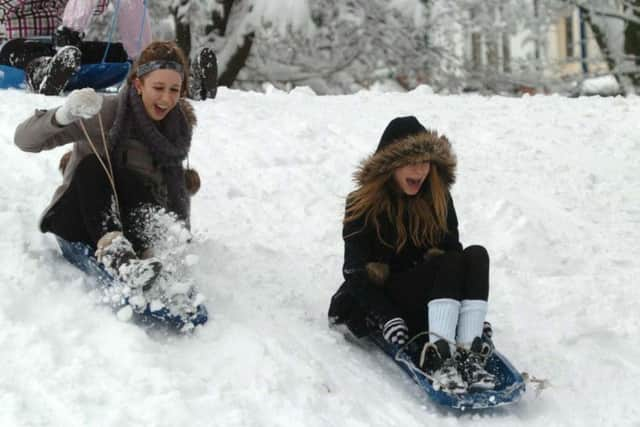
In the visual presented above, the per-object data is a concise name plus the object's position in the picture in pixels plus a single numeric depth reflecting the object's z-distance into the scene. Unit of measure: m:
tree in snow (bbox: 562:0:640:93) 24.08
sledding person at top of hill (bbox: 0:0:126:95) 13.23
